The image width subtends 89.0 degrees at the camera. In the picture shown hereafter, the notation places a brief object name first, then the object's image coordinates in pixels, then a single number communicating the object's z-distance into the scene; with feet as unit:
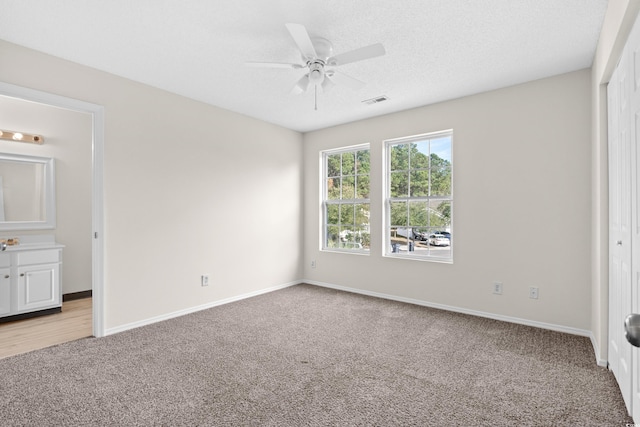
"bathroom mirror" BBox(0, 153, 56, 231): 13.21
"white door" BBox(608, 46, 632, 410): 6.38
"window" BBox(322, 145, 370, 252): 16.33
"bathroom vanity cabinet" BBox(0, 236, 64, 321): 11.76
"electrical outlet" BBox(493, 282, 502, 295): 11.89
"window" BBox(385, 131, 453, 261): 13.57
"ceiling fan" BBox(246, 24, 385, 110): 7.20
